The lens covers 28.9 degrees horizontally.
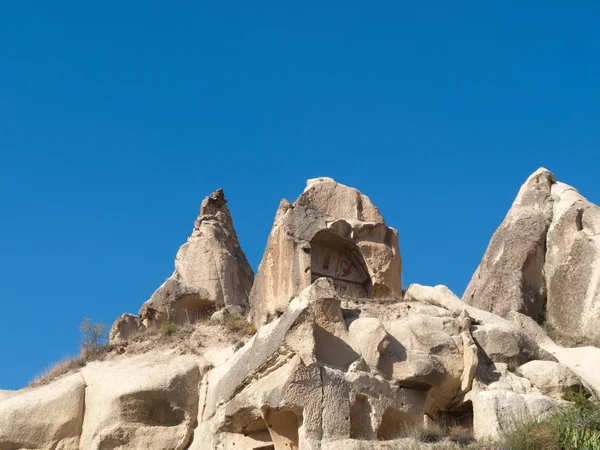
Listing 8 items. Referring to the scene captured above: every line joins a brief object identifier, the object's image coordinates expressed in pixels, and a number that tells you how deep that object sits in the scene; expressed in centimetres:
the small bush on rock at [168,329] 2364
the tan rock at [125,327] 2700
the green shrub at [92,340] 2367
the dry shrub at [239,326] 2332
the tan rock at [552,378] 2092
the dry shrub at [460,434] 1911
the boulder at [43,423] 2127
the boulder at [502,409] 1933
